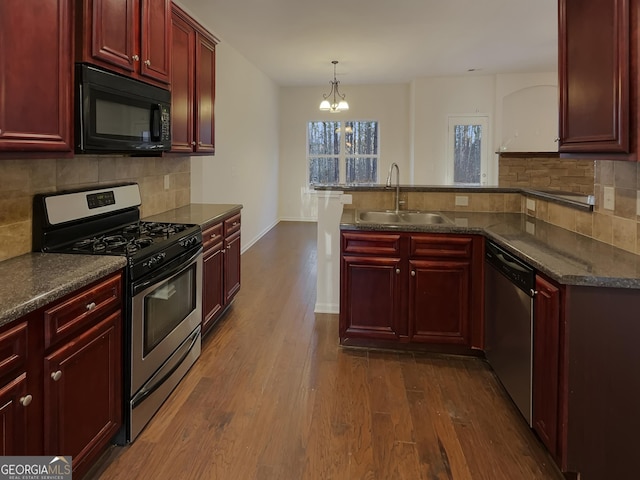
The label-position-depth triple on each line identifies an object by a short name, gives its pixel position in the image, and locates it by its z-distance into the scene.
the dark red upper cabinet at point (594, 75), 1.70
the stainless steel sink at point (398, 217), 3.43
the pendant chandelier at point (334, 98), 6.81
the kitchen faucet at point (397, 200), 3.48
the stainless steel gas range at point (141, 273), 2.01
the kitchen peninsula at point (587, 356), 1.67
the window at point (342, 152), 9.02
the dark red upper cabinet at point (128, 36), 1.91
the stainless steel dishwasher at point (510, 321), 2.07
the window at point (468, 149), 7.96
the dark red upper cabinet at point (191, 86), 3.05
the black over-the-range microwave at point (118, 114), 1.90
